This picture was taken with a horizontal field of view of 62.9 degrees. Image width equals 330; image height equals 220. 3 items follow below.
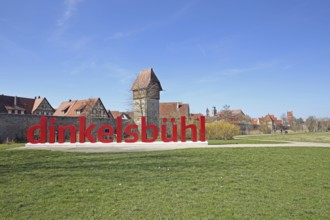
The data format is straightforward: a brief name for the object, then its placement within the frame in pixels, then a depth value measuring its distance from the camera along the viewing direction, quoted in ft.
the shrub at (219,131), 108.58
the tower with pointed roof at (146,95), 136.36
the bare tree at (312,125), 239.30
